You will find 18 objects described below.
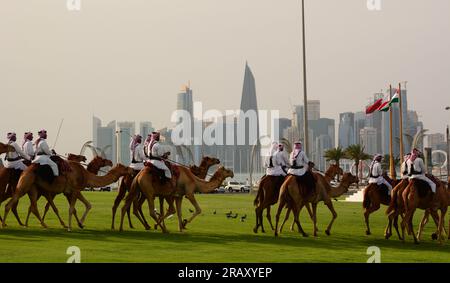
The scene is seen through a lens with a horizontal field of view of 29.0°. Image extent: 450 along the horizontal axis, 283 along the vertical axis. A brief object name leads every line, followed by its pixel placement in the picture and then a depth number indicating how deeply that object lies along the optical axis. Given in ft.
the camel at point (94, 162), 94.12
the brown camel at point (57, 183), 83.87
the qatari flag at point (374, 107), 181.43
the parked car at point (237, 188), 337.27
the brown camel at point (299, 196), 84.43
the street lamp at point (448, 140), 307.74
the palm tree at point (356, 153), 363.15
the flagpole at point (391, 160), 197.26
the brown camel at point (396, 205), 82.17
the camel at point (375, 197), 93.20
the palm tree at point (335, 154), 370.32
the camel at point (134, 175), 90.27
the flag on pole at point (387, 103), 179.83
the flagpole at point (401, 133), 203.64
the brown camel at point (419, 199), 79.25
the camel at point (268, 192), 90.42
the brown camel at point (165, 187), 85.30
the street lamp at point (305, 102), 151.33
